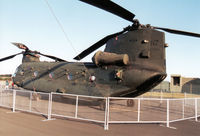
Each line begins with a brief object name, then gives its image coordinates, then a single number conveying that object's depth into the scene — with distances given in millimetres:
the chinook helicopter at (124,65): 10126
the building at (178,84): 36391
